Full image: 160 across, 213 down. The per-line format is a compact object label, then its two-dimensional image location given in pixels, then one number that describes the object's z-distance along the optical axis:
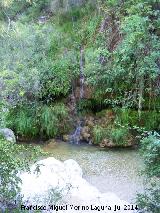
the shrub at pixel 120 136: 9.41
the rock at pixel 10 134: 9.19
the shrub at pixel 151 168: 5.25
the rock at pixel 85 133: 9.90
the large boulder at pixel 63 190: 6.27
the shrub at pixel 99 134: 9.59
